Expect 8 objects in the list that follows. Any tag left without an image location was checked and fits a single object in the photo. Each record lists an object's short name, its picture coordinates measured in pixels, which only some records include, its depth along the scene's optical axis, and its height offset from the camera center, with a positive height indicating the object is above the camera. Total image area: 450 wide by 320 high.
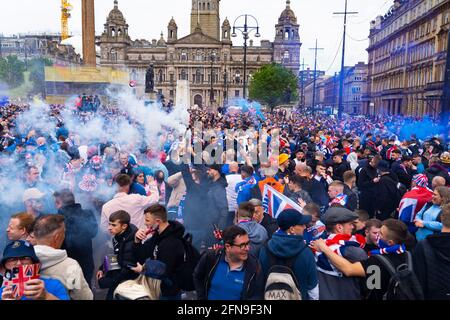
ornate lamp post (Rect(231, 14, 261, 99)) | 22.61 +3.88
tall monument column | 34.28 +5.67
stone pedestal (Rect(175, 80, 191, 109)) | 36.78 +1.01
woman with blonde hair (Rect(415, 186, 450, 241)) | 4.62 -1.20
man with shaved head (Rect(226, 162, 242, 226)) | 6.13 -1.30
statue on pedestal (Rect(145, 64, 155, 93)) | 33.93 +1.68
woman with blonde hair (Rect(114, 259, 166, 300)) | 2.74 -1.19
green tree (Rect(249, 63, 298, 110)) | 58.28 +2.64
